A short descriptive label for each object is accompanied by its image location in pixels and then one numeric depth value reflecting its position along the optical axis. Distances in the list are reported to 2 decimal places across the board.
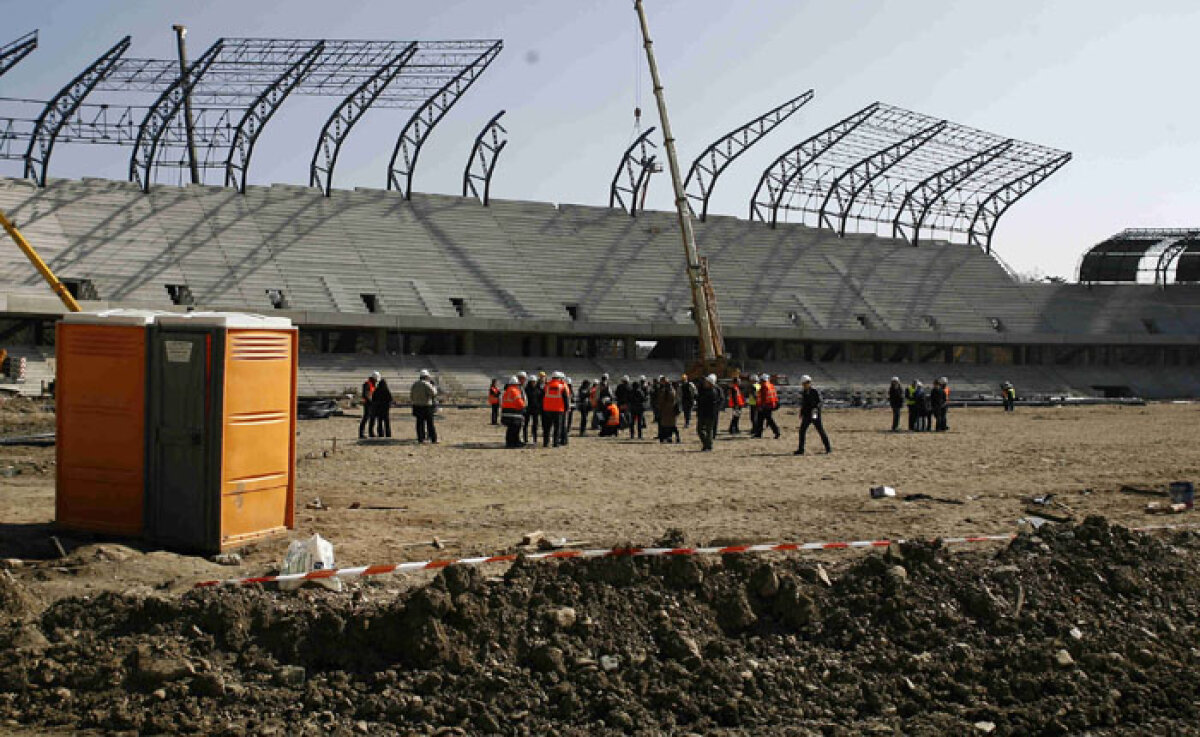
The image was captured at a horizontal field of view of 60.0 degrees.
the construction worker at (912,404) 28.33
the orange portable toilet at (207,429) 8.94
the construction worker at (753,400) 25.33
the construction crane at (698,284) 39.93
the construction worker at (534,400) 22.72
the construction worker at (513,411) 21.42
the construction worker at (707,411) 21.25
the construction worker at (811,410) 20.09
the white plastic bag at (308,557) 7.93
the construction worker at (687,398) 27.41
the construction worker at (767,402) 24.38
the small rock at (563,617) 6.67
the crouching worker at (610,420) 25.61
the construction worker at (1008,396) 41.03
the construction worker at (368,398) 23.68
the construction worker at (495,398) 28.77
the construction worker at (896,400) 28.44
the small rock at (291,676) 5.96
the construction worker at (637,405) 25.05
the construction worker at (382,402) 23.03
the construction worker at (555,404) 21.56
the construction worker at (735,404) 25.42
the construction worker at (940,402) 27.66
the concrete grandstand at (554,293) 44.97
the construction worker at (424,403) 22.22
